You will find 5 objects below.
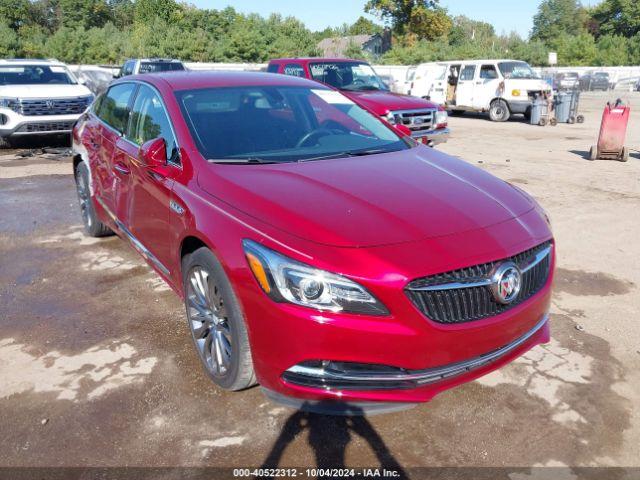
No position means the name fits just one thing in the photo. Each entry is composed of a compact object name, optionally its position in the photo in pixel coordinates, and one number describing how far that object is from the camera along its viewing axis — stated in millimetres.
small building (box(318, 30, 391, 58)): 52703
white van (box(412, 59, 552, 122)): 17109
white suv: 10575
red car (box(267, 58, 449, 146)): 9977
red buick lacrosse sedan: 2383
